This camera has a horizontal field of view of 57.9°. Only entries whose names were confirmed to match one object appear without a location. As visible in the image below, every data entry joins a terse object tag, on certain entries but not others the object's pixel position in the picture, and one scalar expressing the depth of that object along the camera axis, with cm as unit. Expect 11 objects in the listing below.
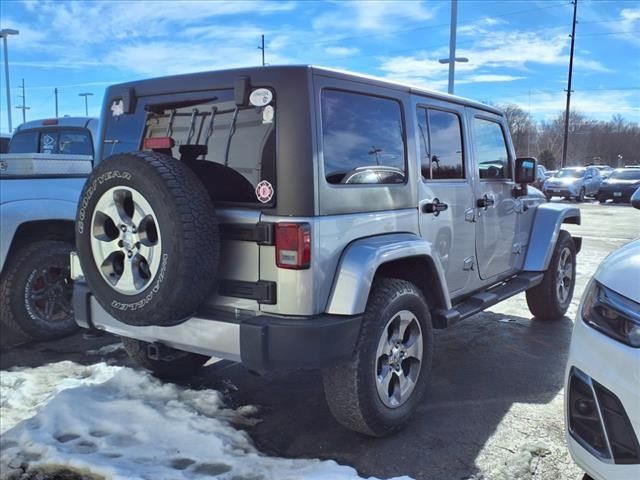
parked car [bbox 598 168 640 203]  2398
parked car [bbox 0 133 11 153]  916
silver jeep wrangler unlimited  291
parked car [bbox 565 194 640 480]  210
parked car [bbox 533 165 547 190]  2932
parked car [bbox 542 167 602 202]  2606
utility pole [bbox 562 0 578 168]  3807
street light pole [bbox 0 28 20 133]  2269
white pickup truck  486
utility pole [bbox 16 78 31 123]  5025
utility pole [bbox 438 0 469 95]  1664
